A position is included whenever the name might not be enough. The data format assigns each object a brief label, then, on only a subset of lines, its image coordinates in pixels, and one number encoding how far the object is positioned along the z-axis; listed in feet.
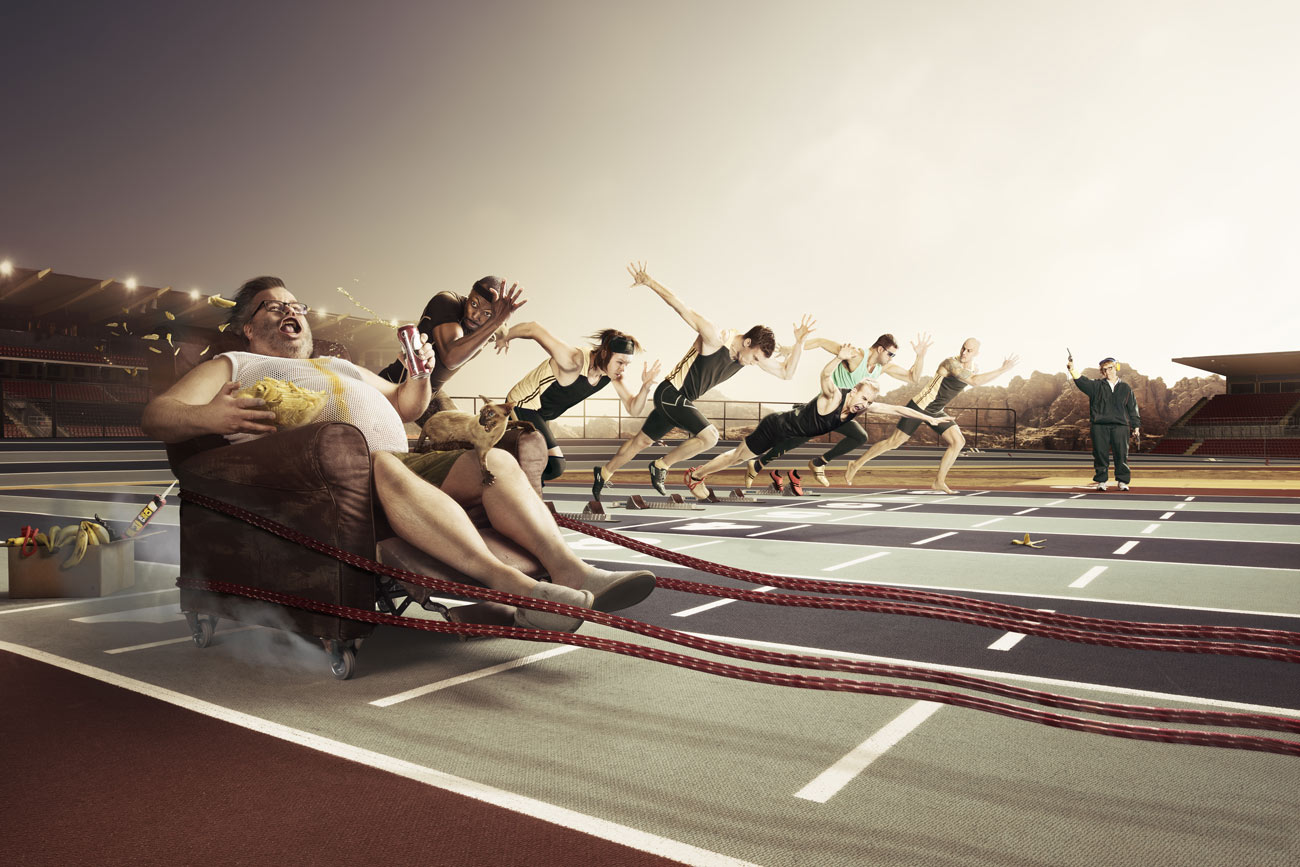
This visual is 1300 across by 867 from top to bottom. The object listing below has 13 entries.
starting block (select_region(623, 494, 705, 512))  33.35
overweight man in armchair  9.45
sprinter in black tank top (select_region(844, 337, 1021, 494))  37.83
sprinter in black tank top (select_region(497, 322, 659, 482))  23.84
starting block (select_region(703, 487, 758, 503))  37.27
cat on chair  10.21
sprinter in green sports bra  34.60
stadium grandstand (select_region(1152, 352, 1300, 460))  117.70
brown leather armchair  9.14
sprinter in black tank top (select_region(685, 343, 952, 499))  34.35
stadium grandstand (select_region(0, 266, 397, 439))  89.10
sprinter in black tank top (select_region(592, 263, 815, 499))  29.01
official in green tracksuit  41.06
